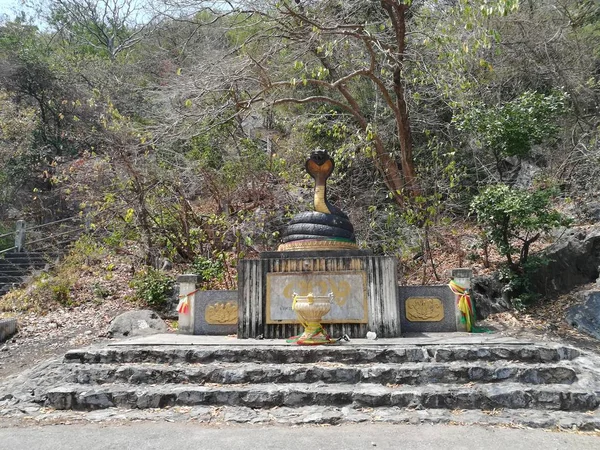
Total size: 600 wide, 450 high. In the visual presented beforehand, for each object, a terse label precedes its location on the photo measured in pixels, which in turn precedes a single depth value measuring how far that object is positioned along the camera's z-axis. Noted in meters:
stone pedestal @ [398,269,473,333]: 8.09
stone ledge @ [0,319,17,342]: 9.39
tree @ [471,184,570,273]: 9.23
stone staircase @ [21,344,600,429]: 5.21
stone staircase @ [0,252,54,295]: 13.73
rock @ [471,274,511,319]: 10.27
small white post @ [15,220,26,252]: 15.86
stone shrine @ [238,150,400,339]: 7.65
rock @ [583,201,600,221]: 12.02
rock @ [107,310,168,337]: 9.40
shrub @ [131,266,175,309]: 11.33
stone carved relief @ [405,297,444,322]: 8.12
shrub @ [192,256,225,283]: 11.15
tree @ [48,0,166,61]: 25.42
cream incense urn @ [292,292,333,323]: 6.53
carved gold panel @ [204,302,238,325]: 8.51
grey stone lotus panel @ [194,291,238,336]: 8.51
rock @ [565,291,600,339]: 8.55
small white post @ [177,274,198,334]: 8.55
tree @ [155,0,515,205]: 10.09
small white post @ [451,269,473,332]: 8.02
